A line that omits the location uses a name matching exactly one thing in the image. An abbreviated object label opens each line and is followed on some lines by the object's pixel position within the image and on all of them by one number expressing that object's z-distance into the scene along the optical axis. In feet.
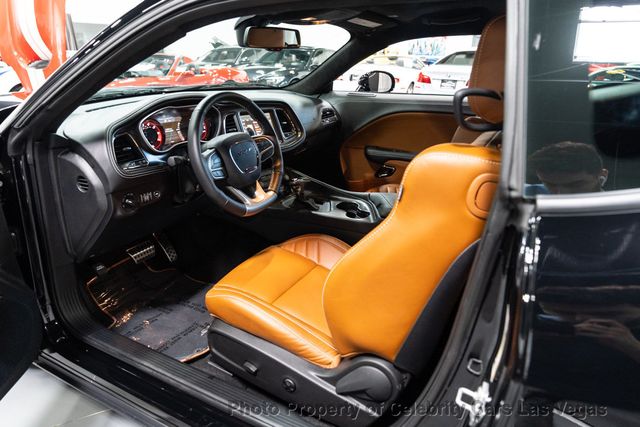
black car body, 2.28
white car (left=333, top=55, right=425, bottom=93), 9.40
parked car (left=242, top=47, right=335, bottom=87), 9.21
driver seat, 2.74
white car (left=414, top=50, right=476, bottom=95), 13.30
